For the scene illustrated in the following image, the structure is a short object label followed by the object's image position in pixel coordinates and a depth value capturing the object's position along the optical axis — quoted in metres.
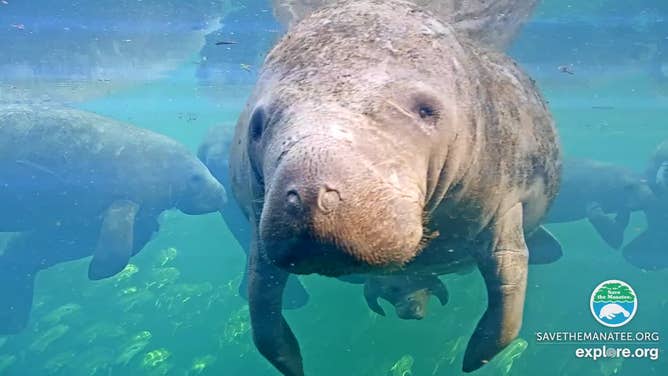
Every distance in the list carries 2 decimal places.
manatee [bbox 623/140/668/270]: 14.06
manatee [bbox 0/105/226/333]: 10.70
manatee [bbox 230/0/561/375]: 2.12
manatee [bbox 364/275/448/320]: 5.46
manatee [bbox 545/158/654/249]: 12.34
